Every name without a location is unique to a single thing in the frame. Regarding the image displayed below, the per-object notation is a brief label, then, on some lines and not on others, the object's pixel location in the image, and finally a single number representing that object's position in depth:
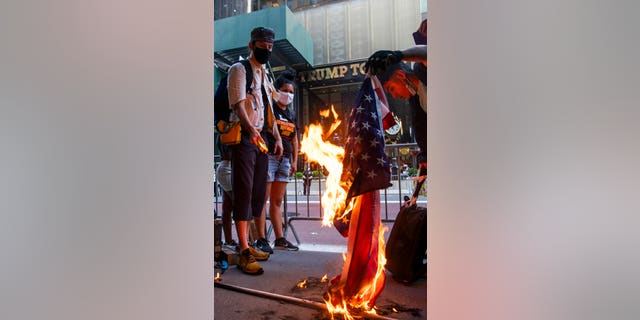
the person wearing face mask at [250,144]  2.82
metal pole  1.83
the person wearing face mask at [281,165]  3.58
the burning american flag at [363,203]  1.85
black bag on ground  2.41
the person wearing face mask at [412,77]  2.00
